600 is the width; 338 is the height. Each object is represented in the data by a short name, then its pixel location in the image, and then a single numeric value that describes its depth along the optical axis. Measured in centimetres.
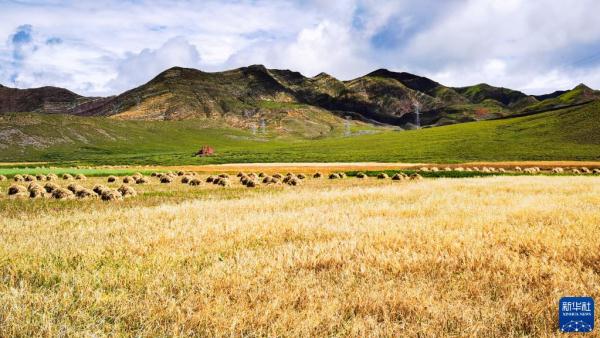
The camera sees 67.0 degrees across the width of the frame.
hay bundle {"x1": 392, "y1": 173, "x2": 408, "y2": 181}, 3975
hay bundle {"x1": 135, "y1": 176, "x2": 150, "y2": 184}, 3713
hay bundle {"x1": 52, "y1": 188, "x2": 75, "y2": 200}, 2153
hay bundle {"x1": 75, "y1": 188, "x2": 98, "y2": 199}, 2180
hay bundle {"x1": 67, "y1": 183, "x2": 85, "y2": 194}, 2286
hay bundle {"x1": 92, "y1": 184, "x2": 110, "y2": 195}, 2258
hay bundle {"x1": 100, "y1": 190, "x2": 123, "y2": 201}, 2091
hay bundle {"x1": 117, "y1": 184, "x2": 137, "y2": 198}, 2311
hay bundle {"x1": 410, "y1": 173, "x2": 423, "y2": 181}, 3897
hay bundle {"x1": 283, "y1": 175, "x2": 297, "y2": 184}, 3521
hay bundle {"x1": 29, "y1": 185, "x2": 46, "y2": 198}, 2278
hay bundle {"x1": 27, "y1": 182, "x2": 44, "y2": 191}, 2348
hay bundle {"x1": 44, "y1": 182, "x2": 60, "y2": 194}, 2578
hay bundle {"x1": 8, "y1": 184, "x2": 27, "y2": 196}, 2336
